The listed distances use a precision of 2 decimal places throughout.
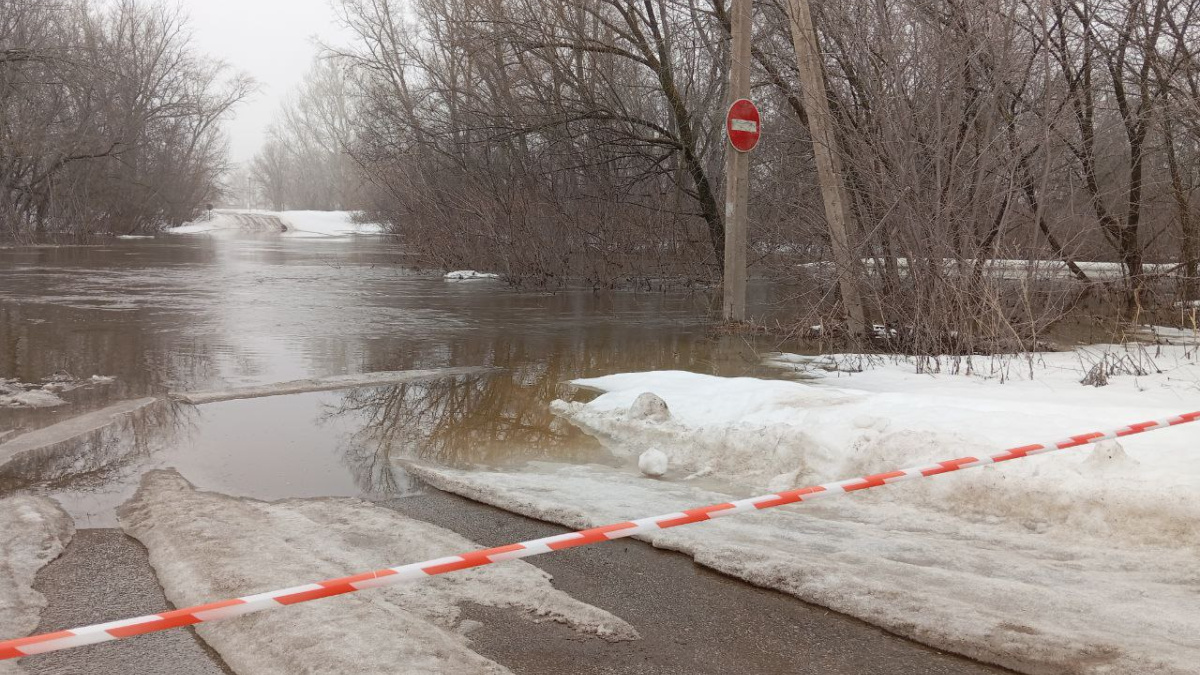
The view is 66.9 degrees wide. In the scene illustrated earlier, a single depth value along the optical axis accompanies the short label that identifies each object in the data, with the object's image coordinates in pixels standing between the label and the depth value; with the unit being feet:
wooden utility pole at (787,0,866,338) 33.55
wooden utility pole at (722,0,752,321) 37.81
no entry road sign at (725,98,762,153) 37.24
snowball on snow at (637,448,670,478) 19.66
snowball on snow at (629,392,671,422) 23.49
